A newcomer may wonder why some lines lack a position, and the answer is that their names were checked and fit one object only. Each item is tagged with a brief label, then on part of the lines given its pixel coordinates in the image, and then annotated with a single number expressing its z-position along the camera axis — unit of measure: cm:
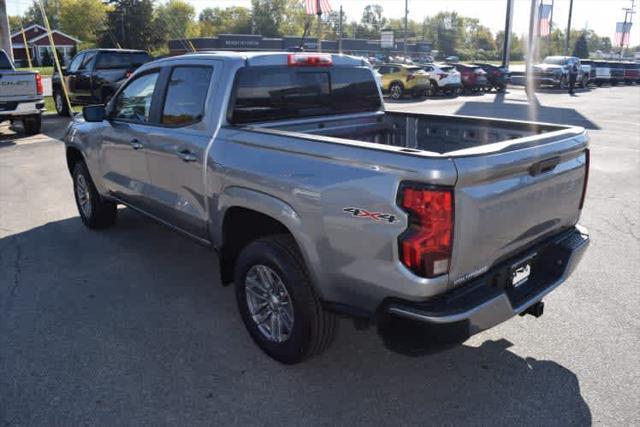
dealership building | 5769
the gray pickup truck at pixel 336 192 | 268
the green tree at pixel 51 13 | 11712
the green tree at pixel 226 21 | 11735
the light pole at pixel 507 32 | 3716
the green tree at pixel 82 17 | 9912
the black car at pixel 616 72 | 3828
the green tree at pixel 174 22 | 6194
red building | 7925
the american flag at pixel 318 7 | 2609
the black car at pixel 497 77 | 3012
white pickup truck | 1178
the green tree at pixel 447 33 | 13750
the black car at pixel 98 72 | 1525
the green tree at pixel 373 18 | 14100
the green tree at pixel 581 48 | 9384
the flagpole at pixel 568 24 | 6116
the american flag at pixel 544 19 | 3781
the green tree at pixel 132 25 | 5844
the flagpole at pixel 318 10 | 2558
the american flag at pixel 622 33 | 6806
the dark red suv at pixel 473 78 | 2881
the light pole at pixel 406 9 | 6316
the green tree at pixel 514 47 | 13188
